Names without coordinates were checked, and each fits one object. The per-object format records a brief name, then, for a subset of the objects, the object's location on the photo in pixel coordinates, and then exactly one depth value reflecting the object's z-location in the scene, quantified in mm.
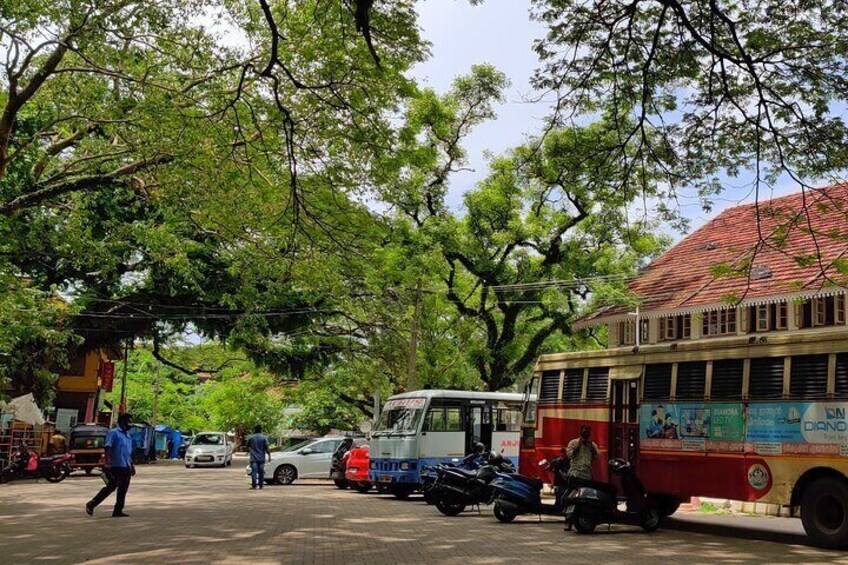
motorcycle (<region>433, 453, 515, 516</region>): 16703
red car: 24359
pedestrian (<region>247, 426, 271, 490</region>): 23127
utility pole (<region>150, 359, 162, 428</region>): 56206
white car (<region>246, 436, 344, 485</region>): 27953
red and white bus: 12038
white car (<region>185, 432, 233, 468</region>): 43406
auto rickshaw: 31531
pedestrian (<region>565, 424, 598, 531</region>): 13984
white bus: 20984
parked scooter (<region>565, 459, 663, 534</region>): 13672
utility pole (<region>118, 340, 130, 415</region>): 47291
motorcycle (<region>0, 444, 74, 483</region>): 27078
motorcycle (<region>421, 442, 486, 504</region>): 17219
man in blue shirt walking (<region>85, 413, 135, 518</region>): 14336
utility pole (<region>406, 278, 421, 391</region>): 28062
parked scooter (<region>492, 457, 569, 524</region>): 15195
